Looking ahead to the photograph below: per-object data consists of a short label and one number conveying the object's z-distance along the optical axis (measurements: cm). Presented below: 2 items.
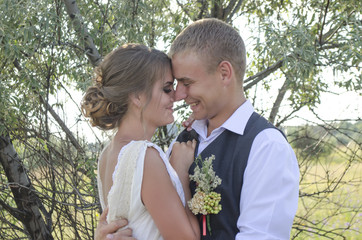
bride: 215
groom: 203
